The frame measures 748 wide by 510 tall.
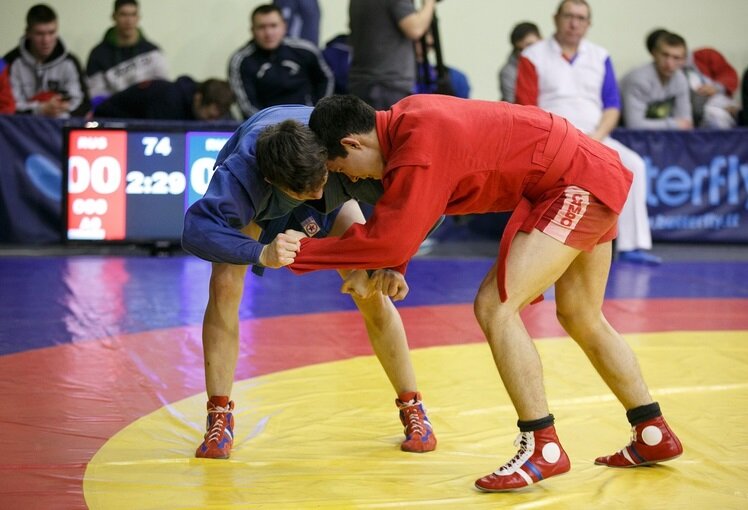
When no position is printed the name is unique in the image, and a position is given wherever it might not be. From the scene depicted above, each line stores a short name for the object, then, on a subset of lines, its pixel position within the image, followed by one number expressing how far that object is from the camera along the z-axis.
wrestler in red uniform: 5.79
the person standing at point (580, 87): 14.91
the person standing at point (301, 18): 18.11
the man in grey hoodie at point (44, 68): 16.67
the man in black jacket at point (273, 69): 16.36
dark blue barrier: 16.89
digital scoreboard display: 14.46
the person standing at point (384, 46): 13.91
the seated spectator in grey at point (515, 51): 17.73
